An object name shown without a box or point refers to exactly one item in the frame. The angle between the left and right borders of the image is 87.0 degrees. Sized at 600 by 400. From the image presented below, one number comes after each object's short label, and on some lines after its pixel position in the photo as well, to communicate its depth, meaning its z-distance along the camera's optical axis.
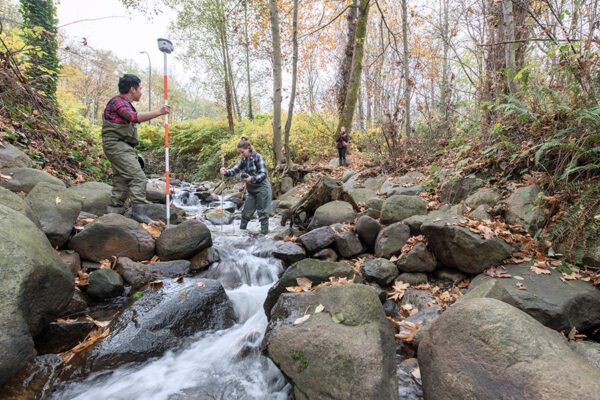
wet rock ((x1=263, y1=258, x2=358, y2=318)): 3.89
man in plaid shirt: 5.38
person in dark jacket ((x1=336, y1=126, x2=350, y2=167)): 12.42
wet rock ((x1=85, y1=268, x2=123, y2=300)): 3.99
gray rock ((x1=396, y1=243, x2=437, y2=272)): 4.45
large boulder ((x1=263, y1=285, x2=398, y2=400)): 2.25
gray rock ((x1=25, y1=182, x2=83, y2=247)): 4.20
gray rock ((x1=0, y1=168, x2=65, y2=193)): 4.94
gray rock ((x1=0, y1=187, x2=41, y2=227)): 3.55
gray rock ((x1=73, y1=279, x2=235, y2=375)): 3.10
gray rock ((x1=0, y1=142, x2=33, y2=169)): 5.55
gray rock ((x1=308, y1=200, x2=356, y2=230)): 6.56
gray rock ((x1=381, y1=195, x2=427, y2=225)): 5.54
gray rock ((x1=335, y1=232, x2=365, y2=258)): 5.40
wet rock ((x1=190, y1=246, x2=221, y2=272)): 5.09
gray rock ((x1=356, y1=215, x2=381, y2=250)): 5.47
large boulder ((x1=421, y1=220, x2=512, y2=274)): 3.94
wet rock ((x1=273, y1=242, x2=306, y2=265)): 5.41
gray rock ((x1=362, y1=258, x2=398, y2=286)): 4.46
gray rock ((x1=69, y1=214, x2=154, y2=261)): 4.43
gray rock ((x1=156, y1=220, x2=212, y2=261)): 5.00
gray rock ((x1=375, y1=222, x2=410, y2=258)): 4.97
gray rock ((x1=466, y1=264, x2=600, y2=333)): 3.03
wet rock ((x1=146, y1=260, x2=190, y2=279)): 4.60
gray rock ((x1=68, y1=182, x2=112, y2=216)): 5.77
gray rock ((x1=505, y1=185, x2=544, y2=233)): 4.09
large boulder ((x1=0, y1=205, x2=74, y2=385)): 2.33
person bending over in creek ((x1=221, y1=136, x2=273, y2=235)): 7.14
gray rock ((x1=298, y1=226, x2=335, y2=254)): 5.49
